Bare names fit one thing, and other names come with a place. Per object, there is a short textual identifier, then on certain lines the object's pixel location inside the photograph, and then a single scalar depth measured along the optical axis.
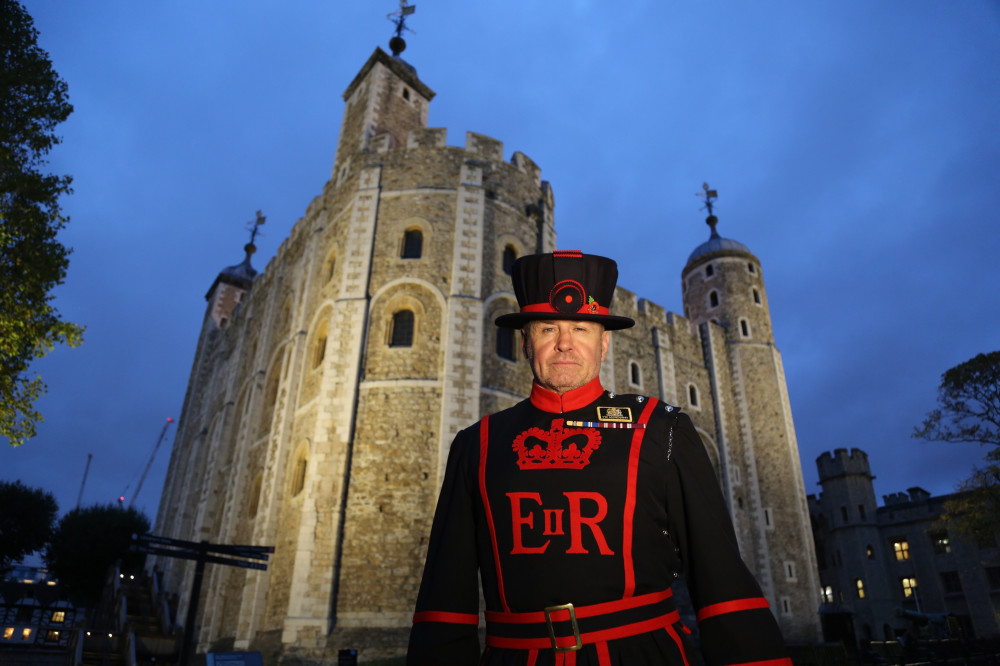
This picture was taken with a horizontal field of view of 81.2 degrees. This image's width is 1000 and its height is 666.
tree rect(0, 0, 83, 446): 9.62
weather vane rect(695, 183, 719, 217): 33.03
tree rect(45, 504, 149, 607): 30.41
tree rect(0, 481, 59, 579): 29.86
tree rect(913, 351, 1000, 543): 14.80
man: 1.87
